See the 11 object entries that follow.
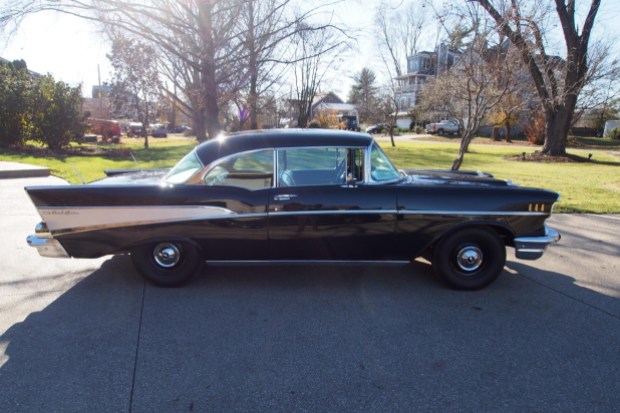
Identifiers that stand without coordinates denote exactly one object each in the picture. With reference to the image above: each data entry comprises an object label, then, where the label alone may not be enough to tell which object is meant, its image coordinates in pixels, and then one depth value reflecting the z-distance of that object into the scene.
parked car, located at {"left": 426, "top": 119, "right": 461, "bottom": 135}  46.35
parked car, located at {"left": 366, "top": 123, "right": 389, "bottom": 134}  50.97
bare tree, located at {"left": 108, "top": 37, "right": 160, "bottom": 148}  19.61
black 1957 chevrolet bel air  3.80
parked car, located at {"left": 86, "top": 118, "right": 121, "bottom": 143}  29.49
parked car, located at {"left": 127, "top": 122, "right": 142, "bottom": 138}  42.41
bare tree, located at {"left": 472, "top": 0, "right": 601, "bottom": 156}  8.54
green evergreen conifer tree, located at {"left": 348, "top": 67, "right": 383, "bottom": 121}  35.31
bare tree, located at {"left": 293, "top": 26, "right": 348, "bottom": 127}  24.02
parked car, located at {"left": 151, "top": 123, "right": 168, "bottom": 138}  43.34
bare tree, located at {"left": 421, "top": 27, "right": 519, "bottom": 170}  8.55
